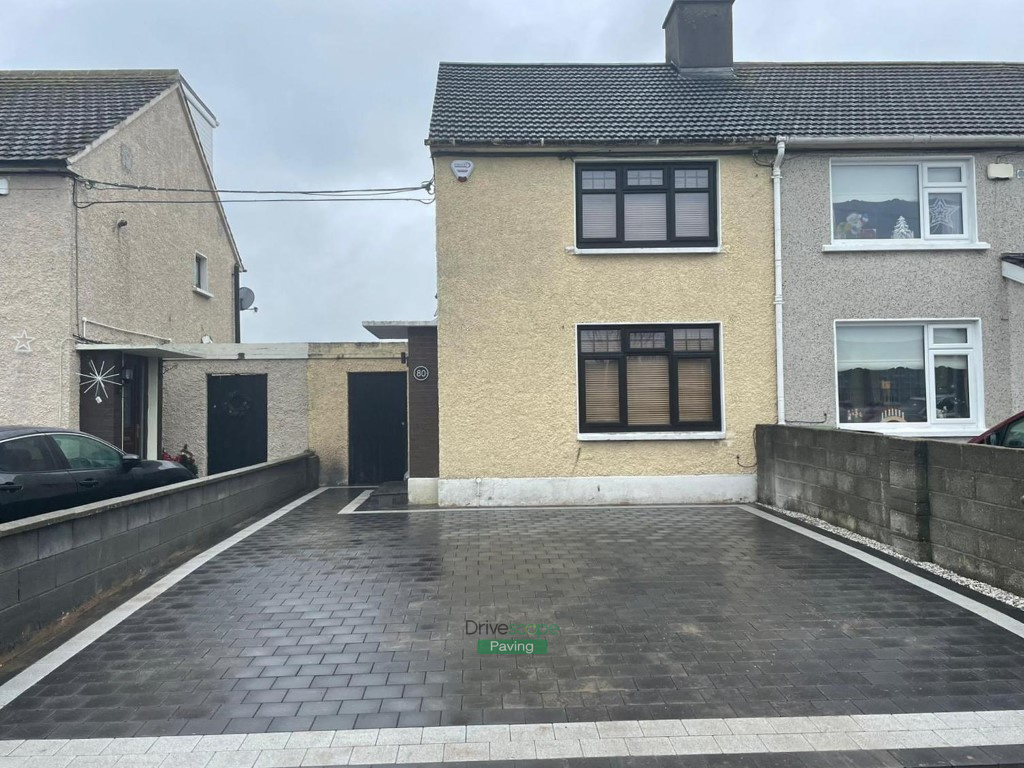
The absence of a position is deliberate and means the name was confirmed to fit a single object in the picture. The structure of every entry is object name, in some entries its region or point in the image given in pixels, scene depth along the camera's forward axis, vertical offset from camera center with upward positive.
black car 6.82 -0.65
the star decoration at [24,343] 12.16 +1.13
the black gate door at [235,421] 14.94 -0.26
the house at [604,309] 11.66 +1.52
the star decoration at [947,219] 12.09 +2.95
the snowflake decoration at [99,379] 12.60 +0.54
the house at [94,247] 12.22 +3.08
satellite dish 22.98 +3.43
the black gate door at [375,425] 14.97 -0.39
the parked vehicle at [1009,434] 7.65 -0.39
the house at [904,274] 11.73 +2.00
